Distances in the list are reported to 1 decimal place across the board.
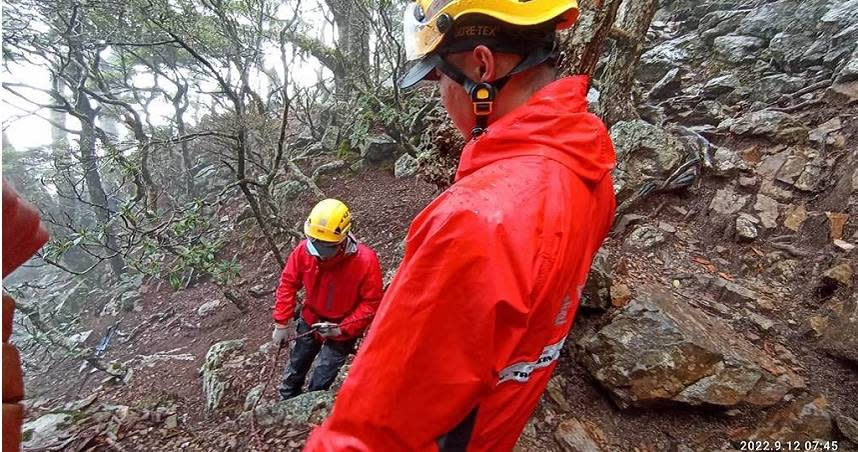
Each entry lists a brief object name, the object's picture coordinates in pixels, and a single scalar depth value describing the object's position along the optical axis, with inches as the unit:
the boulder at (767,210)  182.1
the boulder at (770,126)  205.0
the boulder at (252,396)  185.3
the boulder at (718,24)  324.8
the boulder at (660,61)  317.9
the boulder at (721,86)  266.7
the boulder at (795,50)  252.7
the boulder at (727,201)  193.6
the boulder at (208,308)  330.0
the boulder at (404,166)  355.6
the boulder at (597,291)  139.1
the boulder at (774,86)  237.9
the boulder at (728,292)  158.6
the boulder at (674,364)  123.3
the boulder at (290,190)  366.6
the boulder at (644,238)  186.4
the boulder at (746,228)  180.4
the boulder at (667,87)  295.4
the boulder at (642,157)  204.1
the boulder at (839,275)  145.7
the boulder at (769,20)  292.7
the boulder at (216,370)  202.6
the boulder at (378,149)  380.2
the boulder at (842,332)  131.5
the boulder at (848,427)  116.0
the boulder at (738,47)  289.6
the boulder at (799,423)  118.5
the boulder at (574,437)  122.2
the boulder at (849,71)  205.9
